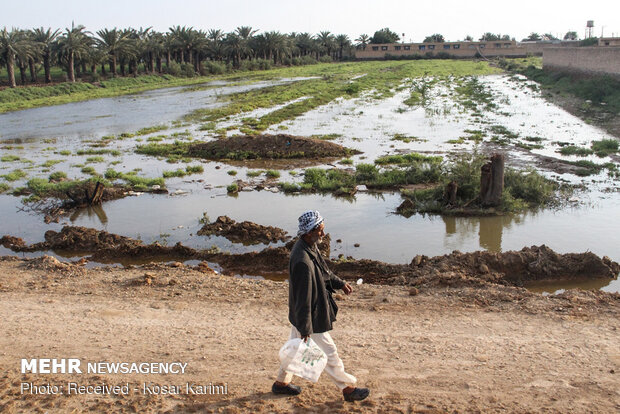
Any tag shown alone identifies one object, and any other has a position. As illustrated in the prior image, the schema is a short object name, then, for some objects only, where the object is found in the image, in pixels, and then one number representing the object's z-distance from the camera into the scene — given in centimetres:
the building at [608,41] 7112
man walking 450
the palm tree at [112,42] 6116
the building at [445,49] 10219
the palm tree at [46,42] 5472
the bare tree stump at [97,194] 1473
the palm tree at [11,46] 4715
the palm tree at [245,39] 8419
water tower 9162
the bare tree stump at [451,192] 1335
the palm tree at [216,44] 8275
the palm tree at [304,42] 11044
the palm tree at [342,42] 12170
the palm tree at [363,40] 12562
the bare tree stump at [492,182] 1276
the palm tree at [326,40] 11662
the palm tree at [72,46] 5391
